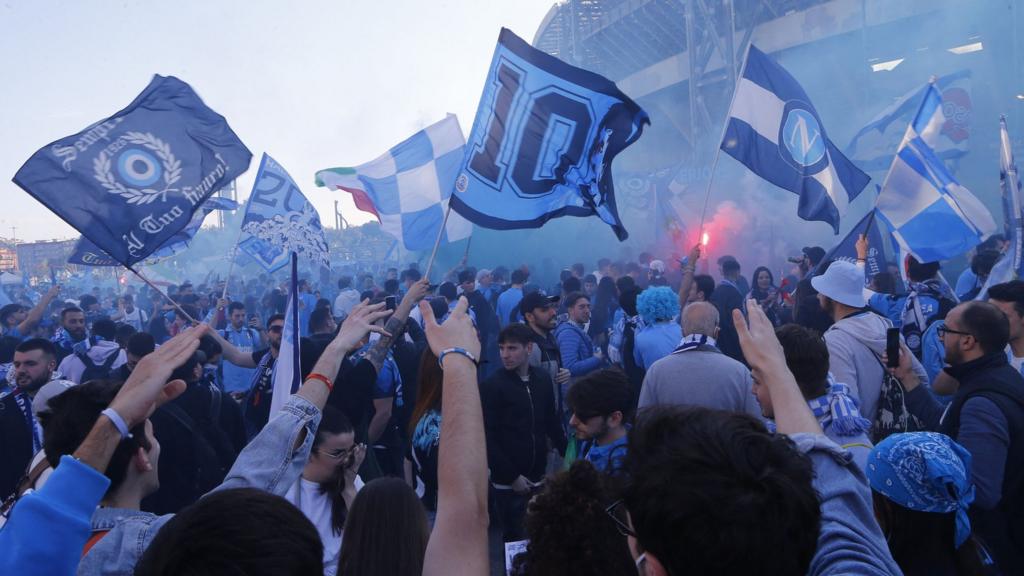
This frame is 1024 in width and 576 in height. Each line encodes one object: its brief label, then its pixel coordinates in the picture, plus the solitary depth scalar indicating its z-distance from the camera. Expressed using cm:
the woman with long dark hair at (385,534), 235
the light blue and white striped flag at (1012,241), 608
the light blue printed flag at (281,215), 888
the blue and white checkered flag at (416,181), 1048
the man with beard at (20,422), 451
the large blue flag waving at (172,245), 726
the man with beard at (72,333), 796
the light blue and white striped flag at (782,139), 685
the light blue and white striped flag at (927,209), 656
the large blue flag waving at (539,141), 512
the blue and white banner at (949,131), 1866
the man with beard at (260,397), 563
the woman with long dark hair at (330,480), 304
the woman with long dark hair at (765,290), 972
